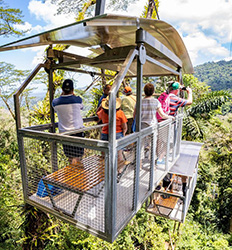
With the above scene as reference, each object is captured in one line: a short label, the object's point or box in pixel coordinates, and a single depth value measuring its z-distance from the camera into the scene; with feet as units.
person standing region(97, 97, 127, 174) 9.89
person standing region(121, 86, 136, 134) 14.24
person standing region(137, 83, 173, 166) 9.68
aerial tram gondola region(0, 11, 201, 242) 6.17
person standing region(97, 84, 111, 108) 13.12
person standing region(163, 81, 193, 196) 12.10
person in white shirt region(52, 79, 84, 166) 9.40
